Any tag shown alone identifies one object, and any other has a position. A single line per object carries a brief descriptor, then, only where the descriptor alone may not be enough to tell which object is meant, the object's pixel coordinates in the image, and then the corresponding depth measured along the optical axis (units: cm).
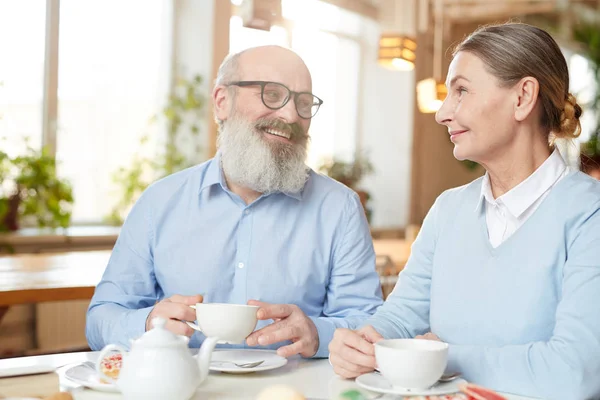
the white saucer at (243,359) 146
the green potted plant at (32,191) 429
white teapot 120
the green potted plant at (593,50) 854
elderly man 204
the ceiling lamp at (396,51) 494
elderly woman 140
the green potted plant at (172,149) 539
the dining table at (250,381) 133
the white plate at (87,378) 132
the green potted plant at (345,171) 584
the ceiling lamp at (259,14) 321
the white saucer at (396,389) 129
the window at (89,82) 486
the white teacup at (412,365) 125
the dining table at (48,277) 262
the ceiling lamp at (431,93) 548
